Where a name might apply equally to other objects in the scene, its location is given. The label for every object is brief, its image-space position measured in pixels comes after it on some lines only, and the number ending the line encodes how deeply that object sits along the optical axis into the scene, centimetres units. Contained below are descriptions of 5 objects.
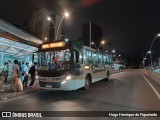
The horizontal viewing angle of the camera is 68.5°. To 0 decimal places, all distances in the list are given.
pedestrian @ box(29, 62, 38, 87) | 885
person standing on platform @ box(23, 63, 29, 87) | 893
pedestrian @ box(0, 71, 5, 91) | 764
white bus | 669
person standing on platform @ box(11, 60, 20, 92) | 751
